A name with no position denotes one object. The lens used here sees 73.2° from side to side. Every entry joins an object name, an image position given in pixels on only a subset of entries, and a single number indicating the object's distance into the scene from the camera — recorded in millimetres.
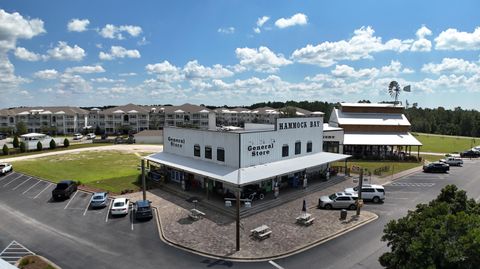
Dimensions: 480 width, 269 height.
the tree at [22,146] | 65312
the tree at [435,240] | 10547
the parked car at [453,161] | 51000
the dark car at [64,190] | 32656
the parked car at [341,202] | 29016
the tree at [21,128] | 101125
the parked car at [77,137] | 94369
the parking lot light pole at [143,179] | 29209
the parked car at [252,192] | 29834
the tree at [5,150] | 62719
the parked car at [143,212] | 26469
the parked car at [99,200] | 29688
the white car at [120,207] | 27433
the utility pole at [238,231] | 20669
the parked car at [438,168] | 45781
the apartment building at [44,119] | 110300
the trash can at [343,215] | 26234
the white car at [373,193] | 31328
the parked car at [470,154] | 60156
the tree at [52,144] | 70600
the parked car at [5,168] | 44166
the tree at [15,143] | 69688
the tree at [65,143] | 73250
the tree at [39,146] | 68125
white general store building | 31375
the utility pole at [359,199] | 27219
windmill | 107750
